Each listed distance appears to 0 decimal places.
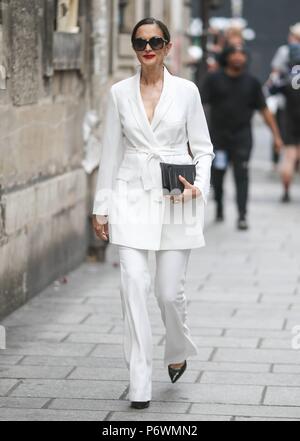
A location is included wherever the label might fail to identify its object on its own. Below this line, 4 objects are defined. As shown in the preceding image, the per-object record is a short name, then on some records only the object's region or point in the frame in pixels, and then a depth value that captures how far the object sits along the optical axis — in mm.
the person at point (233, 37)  14664
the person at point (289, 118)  16641
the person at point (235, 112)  14273
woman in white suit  6691
